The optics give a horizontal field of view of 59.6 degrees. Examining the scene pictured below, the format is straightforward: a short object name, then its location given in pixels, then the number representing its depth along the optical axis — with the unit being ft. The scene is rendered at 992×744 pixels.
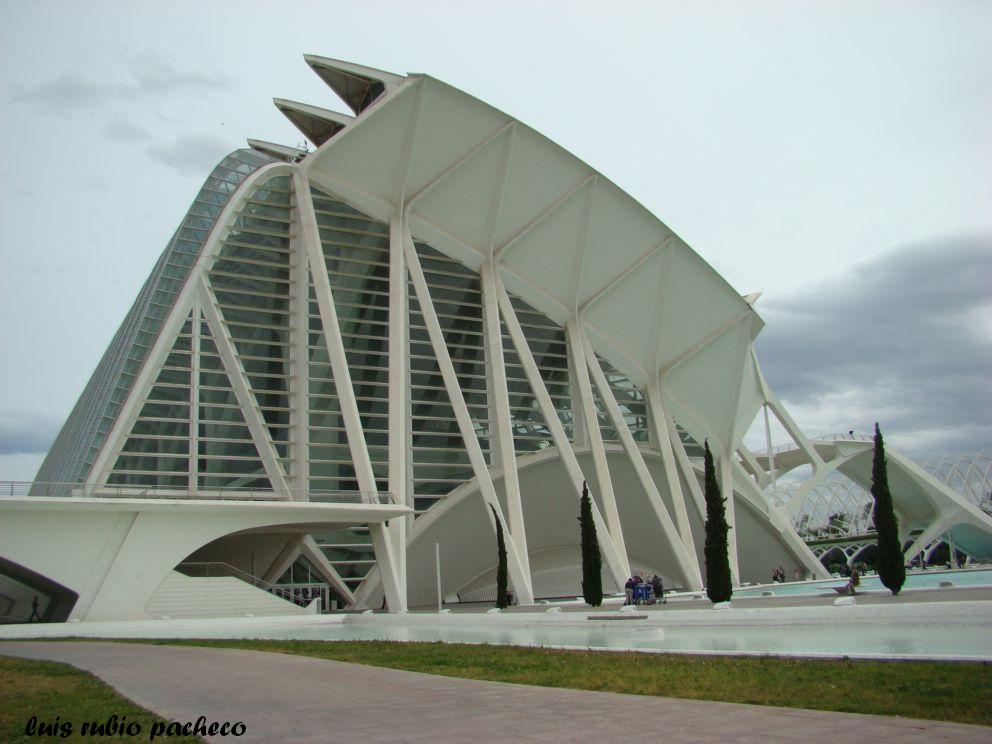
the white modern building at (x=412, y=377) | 101.60
